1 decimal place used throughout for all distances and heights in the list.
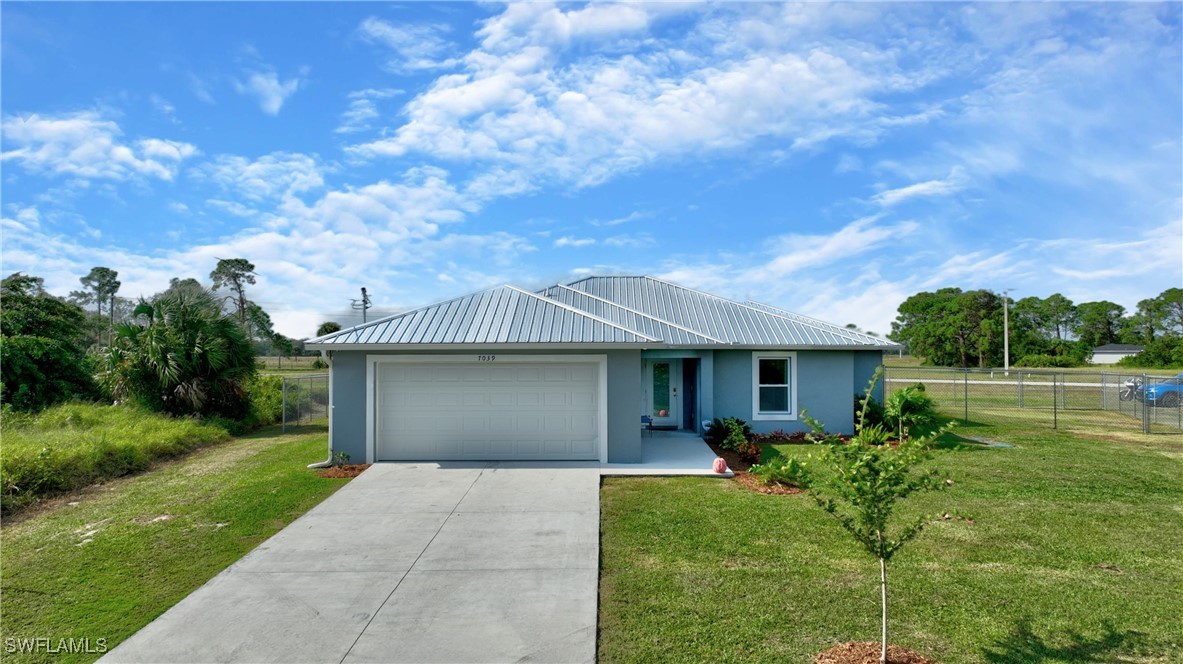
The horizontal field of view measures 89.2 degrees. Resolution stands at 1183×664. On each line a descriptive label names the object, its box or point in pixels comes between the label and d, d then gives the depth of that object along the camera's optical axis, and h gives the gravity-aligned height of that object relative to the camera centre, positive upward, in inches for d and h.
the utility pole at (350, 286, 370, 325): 1710.1 +137.7
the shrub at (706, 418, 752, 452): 500.1 -71.5
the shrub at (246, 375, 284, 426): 735.8 -63.1
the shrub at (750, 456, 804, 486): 365.7 -77.5
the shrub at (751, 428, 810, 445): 570.6 -82.9
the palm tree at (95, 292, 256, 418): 673.0 -9.0
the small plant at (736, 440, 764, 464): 466.4 -77.5
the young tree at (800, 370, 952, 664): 171.3 -36.6
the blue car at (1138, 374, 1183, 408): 729.0 -55.2
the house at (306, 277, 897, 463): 448.5 -24.4
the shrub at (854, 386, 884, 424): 587.8 -59.0
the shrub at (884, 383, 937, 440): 548.2 -51.0
